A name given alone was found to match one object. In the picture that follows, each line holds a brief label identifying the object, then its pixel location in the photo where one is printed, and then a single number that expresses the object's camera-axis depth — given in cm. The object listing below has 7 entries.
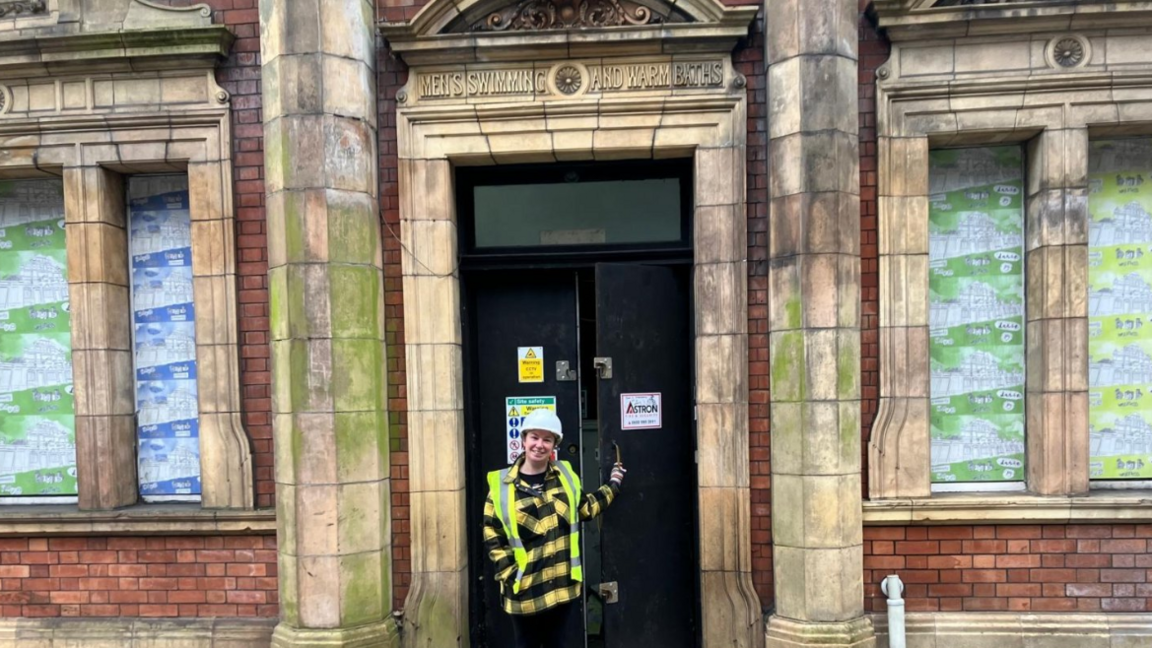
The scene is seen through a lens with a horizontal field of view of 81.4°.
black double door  459
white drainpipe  436
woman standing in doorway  352
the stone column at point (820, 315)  415
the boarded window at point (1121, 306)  459
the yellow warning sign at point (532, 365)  491
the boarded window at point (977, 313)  462
